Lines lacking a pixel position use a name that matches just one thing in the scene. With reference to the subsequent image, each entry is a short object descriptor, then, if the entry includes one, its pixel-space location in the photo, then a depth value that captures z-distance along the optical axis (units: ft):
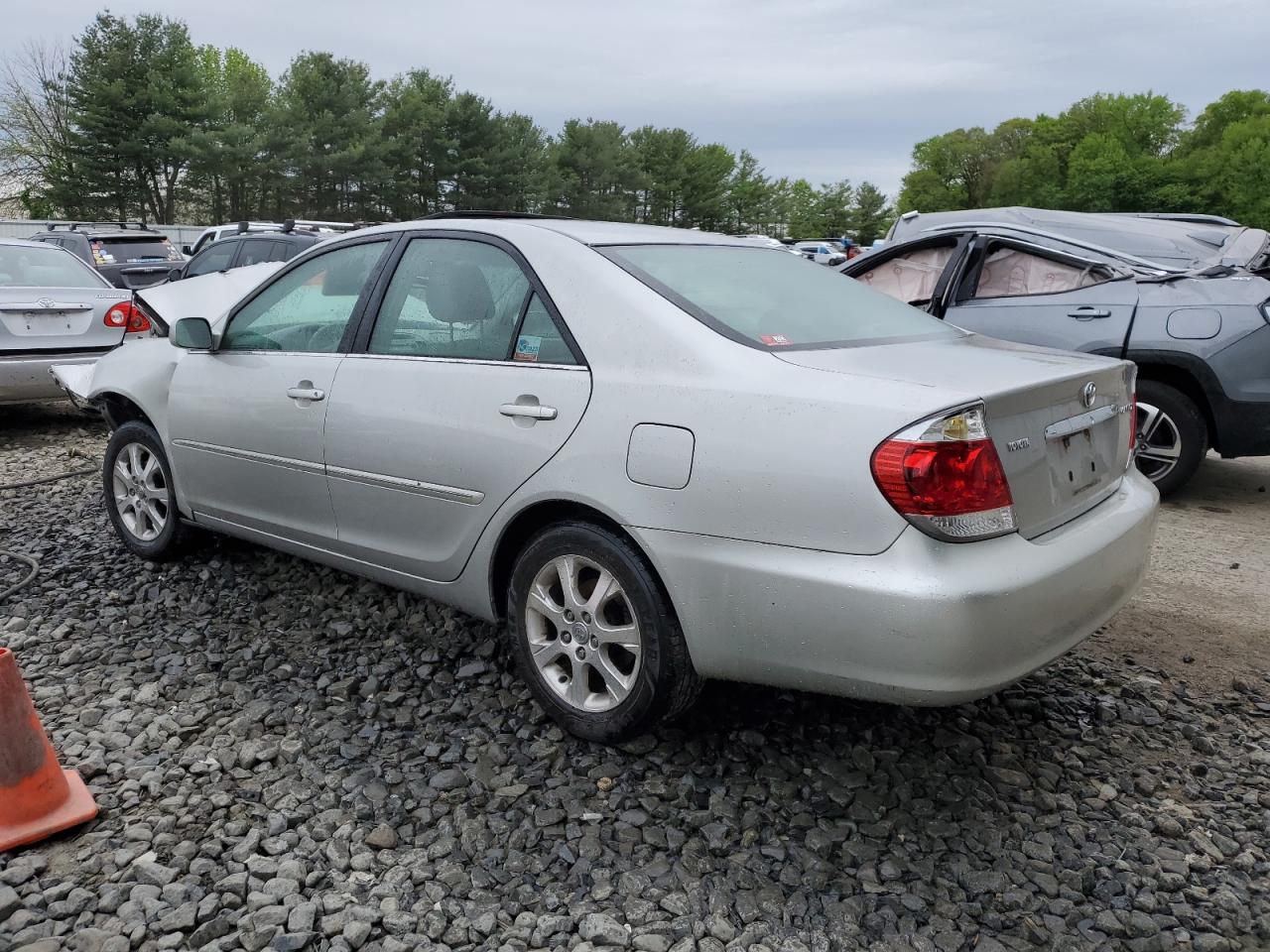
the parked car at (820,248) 135.81
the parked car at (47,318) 25.93
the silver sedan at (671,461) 8.23
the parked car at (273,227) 48.75
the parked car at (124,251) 51.54
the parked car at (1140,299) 18.44
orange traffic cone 8.96
